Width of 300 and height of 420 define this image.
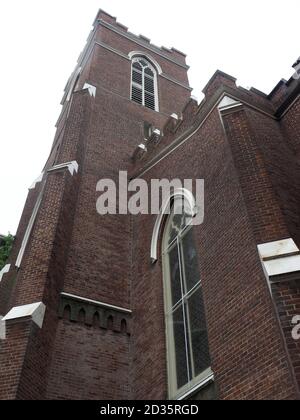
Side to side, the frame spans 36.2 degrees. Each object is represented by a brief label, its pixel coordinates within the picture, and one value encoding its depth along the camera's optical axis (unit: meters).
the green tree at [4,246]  18.17
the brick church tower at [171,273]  6.64
